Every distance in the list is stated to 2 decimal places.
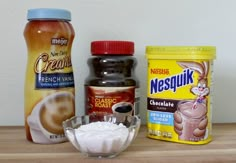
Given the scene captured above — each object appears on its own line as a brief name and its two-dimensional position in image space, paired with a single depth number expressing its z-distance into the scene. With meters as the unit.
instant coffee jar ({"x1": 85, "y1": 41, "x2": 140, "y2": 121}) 0.63
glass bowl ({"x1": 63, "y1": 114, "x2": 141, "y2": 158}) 0.53
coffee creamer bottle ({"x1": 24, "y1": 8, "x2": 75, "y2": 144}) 0.59
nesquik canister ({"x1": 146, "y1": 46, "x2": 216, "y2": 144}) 0.59
